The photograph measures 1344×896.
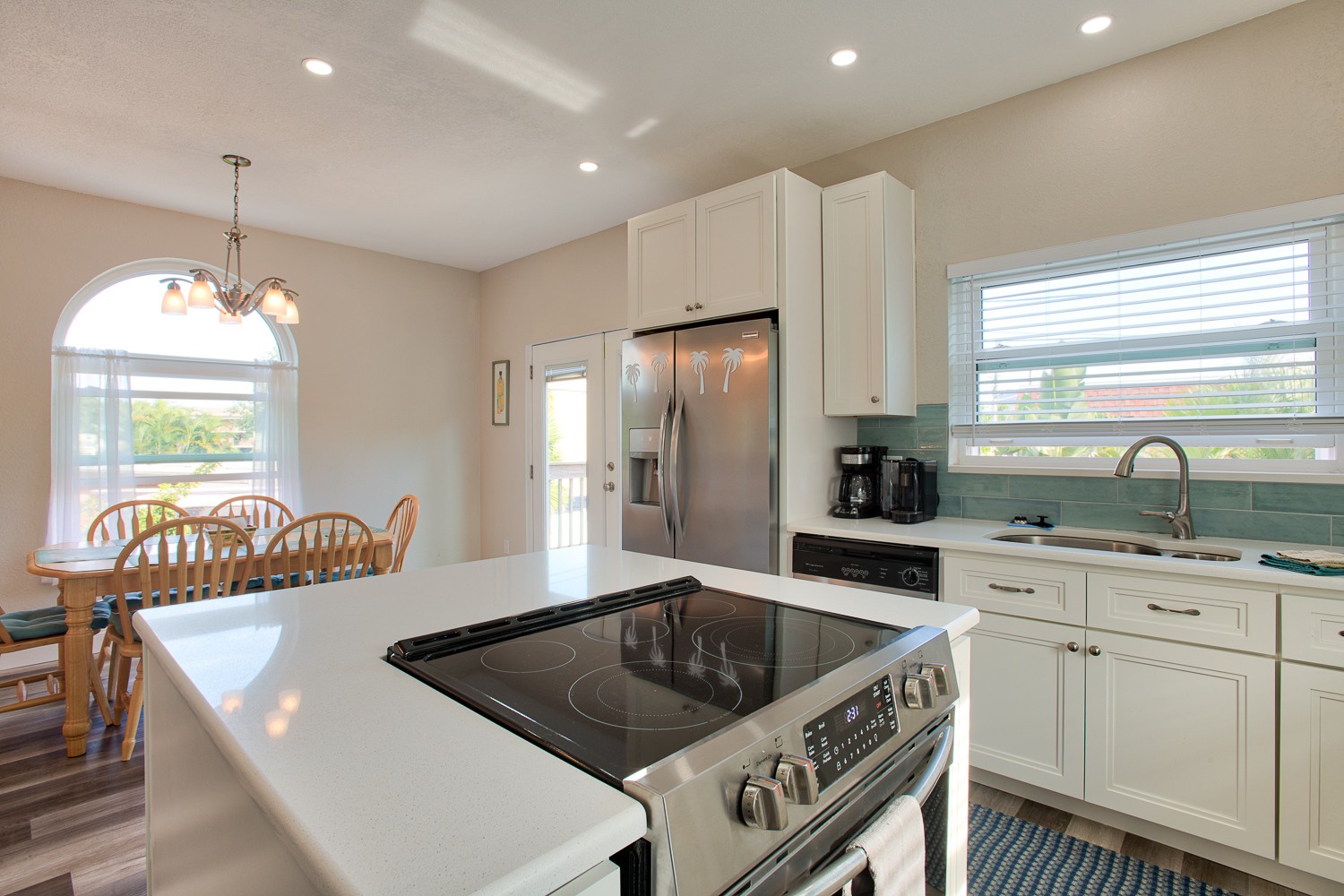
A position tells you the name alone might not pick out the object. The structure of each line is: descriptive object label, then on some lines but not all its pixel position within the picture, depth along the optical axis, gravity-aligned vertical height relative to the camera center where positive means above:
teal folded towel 1.72 -0.33
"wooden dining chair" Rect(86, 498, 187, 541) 3.36 -0.40
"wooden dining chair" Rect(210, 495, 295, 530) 3.75 -0.40
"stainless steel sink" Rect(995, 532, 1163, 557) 2.40 -0.37
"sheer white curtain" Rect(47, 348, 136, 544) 3.66 +0.05
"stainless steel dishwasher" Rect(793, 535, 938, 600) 2.37 -0.46
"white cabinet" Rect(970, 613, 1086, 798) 2.09 -0.85
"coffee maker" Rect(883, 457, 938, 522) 2.77 -0.18
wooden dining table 2.52 -0.65
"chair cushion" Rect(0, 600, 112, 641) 2.66 -0.74
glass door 4.48 +0.01
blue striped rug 1.82 -1.23
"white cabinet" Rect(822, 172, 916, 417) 2.81 +0.66
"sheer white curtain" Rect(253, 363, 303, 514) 4.42 +0.05
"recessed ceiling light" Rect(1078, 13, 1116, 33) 2.20 +1.42
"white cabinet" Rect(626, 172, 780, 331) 2.82 +0.87
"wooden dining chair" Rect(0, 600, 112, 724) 2.62 -0.77
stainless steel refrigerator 2.76 +0.00
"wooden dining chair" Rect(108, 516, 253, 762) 2.45 -0.52
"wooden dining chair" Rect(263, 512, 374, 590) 2.71 -0.49
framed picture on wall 5.38 +0.43
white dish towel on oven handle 0.86 -0.56
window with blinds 2.16 +0.35
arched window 3.72 +0.26
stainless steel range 0.67 -0.33
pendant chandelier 3.00 +0.70
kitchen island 0.56 -0.34
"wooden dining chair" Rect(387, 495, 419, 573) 3.36 -0.42
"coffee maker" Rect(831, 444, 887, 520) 2.93 -0.17
